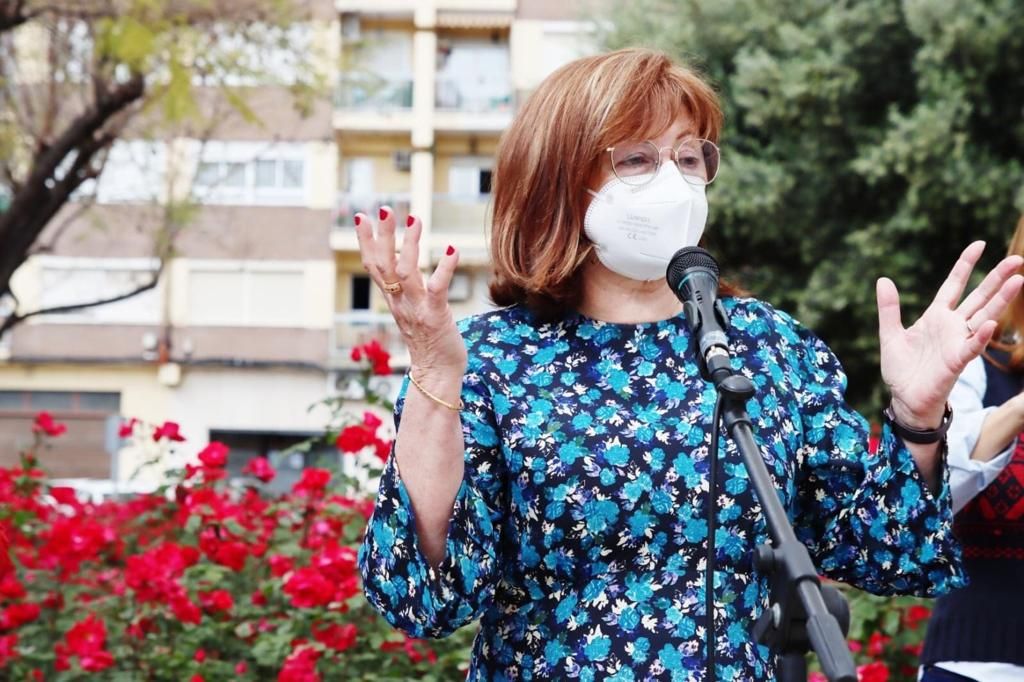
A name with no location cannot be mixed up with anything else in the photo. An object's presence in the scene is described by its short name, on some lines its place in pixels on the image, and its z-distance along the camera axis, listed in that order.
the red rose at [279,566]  4.50
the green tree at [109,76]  7.70
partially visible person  2.69
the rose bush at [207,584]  4.15
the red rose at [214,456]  5.12
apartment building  26.66
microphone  1.82
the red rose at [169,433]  5.36
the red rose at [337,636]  4.06
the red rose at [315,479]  4.88
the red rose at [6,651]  4.27
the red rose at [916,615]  4.50
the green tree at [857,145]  11.50
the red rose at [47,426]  5.91
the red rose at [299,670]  3.80
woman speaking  2.09
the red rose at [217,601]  4.38
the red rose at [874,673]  3.76
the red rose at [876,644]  4.39
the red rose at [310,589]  4.02
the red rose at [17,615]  4.46
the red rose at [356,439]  4.66
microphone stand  1.49
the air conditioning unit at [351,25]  26.78
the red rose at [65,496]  5.30
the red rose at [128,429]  5.47
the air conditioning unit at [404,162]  27.28
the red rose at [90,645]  4.11
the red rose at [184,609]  4.24
